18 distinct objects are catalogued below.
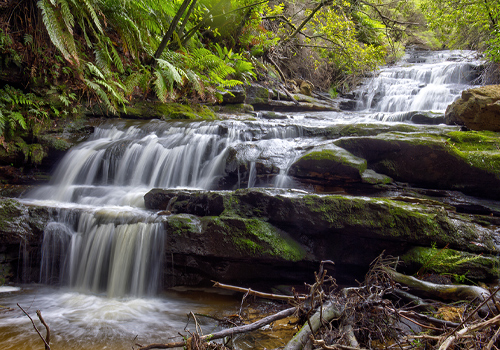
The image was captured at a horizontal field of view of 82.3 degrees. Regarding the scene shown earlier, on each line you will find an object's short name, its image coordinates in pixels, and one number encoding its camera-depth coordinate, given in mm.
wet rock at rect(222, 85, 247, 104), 9531
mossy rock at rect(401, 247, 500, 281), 3170
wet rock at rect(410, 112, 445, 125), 7711
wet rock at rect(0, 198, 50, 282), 3834
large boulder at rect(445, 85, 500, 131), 5594
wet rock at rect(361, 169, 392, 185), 4750
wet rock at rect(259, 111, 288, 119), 9078
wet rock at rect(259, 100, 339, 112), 10352
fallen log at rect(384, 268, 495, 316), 2502
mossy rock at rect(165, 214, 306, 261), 3535
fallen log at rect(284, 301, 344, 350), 1807
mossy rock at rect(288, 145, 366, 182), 4777
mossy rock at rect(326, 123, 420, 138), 6277
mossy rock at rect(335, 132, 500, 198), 4449
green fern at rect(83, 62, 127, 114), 6219
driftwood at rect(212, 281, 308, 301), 2082
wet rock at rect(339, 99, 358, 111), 12016
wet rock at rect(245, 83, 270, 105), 10211
